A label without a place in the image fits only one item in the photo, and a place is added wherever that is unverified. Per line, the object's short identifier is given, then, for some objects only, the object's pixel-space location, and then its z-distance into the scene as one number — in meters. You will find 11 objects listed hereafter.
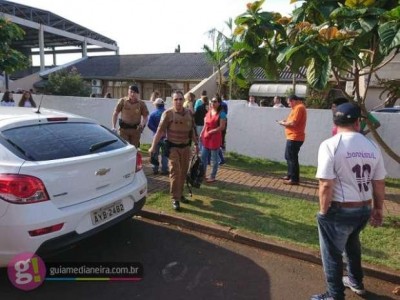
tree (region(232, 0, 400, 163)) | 3.38
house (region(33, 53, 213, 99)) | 25.98
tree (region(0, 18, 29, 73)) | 8.32
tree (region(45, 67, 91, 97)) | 25.06
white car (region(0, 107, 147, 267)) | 3.03
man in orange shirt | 6.66
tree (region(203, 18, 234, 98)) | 19.21
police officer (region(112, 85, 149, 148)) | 6.80
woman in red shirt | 6.79
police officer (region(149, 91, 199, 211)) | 5.14
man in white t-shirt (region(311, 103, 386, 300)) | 2.77
